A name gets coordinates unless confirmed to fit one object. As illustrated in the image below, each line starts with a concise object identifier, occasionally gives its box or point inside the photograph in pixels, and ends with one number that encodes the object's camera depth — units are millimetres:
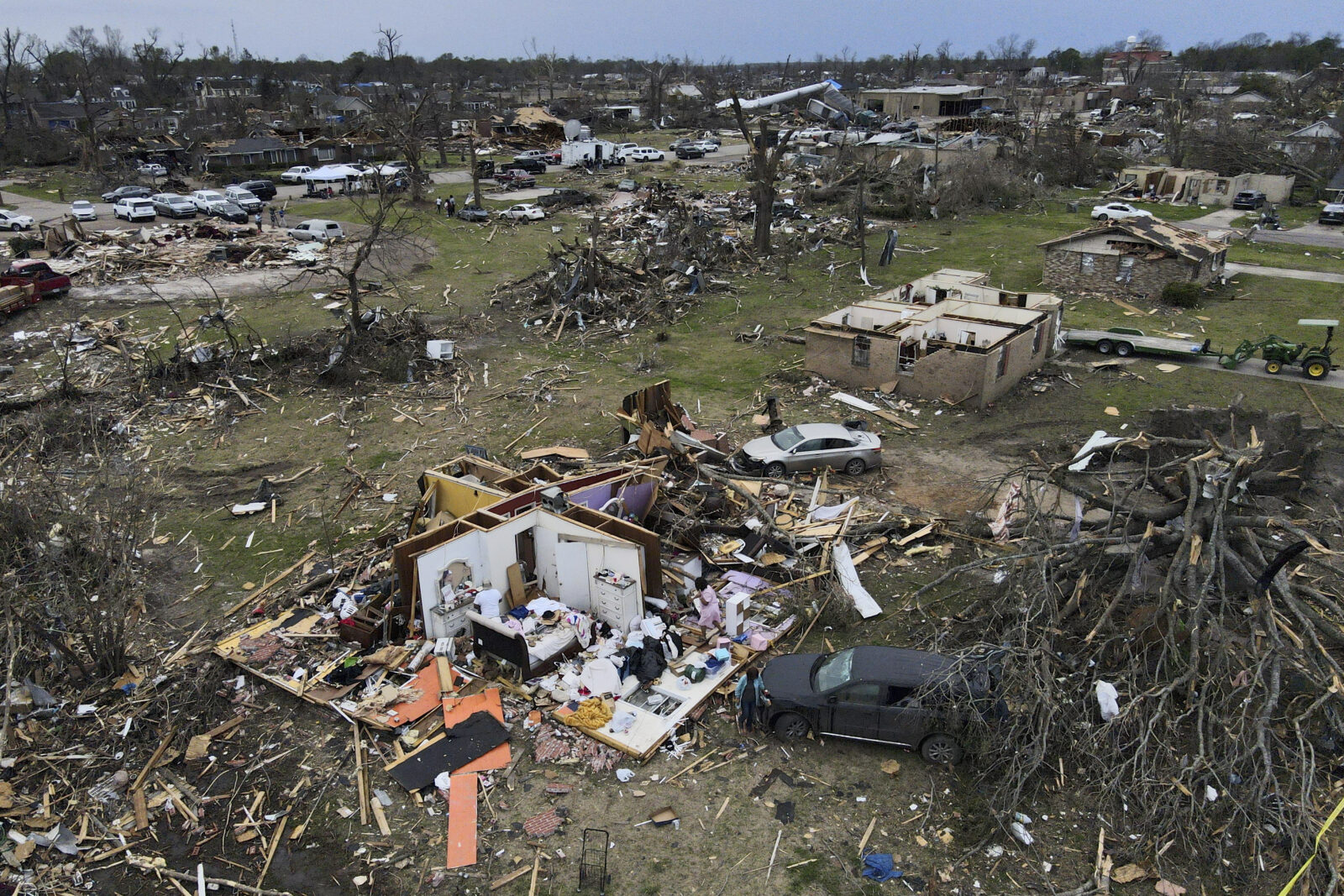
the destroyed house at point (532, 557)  12070
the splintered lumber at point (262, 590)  13211
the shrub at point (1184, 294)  27656
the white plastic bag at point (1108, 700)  9789
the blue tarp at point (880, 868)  8547
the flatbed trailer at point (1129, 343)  23000
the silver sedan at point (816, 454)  16875
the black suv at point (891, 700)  9688
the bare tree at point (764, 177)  32719
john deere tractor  21328
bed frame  11234
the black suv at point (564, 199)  46312
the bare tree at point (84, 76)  58062
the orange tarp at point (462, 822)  8864
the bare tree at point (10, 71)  73188
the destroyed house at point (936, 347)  20016
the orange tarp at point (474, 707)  10633
